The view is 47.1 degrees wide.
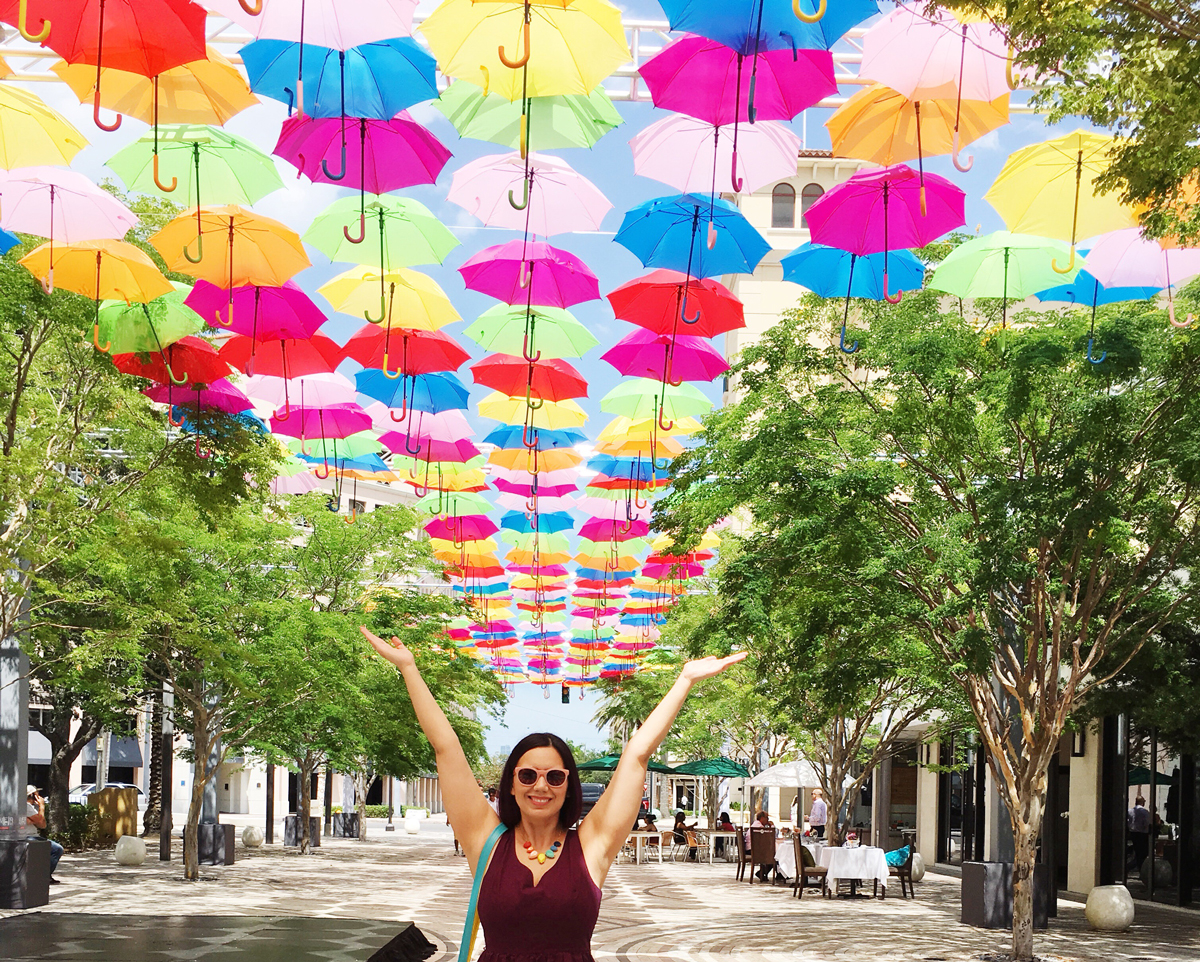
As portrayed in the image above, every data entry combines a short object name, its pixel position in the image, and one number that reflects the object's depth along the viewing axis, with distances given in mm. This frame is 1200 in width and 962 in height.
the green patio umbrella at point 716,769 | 41656
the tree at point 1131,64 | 7141
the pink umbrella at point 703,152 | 12141
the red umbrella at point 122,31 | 9359
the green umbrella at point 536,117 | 11438
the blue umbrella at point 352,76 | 10742
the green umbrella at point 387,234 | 13070
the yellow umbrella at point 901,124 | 10883
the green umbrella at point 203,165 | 12039
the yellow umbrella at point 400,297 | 14359
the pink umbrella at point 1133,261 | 12484
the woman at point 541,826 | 3666
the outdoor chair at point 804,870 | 25406
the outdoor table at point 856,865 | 25094
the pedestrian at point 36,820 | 21834
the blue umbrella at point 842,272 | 13586
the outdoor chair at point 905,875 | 25875
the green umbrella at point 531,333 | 15711
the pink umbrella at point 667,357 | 15906
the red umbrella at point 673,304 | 14000
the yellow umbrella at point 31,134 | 11250
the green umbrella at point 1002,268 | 13273
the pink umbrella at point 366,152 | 11469
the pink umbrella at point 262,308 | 13680
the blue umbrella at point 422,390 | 17578
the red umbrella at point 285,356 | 14984
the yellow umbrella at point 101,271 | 12617
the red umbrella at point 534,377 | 16984
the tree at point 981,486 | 14297
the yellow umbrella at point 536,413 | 18938
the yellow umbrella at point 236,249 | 12453
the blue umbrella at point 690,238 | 12805
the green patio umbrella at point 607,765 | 43219
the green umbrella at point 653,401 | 19062
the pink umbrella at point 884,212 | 11766
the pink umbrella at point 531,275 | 14359
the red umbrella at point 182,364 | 15508
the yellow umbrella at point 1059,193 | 11305
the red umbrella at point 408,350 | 15352
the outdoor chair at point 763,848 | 29266
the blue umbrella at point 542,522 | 28531
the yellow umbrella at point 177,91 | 10734
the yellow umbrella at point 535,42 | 10016
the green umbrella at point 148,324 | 14719
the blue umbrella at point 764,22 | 9477
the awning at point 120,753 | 64062
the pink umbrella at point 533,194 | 13078
